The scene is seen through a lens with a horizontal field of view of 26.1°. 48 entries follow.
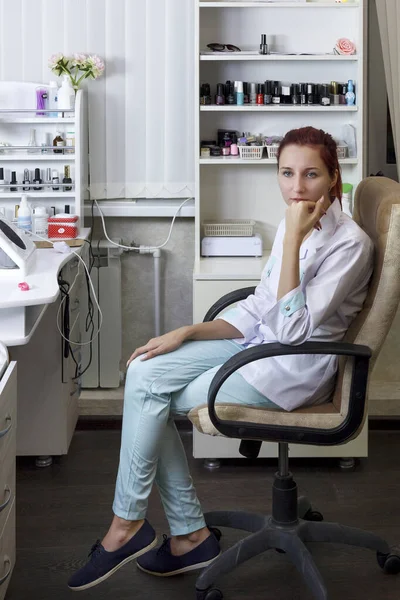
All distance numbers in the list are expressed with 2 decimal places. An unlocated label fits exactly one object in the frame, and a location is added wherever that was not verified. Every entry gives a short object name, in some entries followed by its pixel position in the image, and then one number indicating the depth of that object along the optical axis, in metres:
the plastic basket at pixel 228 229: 3.22
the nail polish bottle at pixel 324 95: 3.18
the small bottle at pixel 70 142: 3.22
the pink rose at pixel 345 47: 3.16
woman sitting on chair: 2.00
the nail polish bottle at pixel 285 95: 3.19
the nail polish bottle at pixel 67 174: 3.24
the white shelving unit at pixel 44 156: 3.19
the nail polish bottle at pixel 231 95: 3.21
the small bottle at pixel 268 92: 3.19
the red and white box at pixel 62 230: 3.05
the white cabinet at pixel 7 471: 1.96
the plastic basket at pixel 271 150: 3.18
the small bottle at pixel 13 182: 3.22
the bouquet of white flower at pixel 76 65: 3.22
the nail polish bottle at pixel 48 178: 3.24
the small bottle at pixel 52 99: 3.26
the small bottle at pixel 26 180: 3.26
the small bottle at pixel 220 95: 3.18
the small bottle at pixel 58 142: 3.23
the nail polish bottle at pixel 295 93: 3.18
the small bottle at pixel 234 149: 3.22
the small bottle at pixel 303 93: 3.17
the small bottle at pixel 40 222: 3.13
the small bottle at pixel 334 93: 3.19
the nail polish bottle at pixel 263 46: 3.14
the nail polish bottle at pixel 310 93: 3.19
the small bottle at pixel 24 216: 3.00
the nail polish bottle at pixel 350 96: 3.17
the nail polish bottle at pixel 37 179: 3.23
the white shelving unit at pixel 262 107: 3.11
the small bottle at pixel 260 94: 3.18
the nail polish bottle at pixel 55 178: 3.22
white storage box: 3.20
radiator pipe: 3.51
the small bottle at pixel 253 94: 3.22
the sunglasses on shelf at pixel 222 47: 3.17
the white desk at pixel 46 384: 2.88
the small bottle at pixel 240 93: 3.18
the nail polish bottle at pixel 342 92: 3.20
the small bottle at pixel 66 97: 3.19
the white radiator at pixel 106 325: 3.48
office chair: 2.00
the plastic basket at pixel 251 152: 3.18
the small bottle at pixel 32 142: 3.27
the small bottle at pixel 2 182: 3.23
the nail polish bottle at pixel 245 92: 3.21
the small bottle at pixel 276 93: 3.19
